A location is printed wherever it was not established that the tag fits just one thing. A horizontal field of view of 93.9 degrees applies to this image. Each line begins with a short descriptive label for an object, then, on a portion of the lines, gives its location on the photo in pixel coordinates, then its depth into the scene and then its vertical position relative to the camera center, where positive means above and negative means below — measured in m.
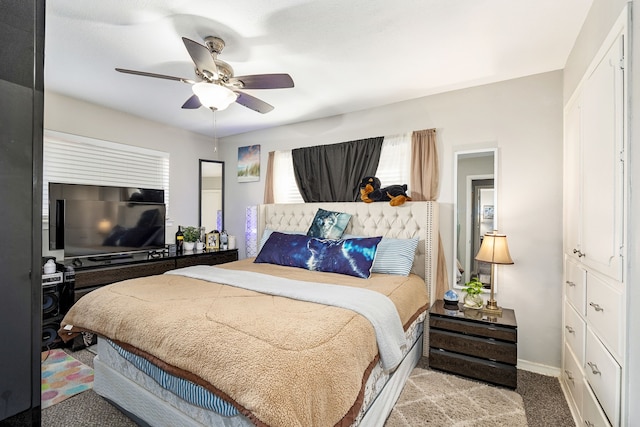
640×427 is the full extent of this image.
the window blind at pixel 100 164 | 3.21 +0.59
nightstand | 2.26 -1.03
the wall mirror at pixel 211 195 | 4.68 +0.29
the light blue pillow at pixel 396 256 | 2.73 -0.40
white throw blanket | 1.69 -0.53
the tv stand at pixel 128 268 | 2.97 -0.62
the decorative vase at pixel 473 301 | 2.62 -0.76
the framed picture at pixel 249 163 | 4.47 +0.76
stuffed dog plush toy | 3.08 +0.23
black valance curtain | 3.49 +0.57
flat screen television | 3.15 -0.09
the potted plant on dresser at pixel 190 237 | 4.11 -0.34
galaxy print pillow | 2.67 -0.39
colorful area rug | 2.19 -1.34
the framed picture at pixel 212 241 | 4.34 -0.41
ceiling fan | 2.04 +0.94
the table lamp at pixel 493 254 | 2.49 -0.33
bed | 1.13 -0.61
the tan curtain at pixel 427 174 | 3.00 +0.43
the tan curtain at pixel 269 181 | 4.26 +0.46
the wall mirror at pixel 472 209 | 2.83 +0.06
